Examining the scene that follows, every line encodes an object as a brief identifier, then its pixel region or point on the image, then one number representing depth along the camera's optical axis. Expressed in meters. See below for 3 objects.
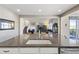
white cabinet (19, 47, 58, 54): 0.96
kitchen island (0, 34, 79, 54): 0.95
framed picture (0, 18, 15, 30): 1.61
